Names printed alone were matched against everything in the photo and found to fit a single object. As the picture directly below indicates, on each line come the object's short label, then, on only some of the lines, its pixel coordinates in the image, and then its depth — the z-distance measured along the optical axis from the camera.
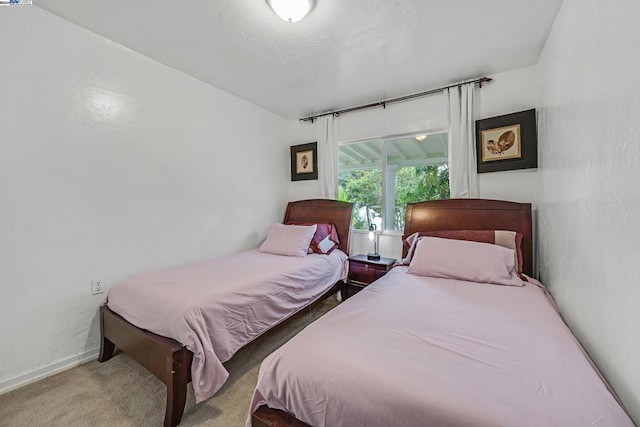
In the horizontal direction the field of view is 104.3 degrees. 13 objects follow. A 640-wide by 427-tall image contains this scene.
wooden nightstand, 2.70
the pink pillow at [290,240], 2.73
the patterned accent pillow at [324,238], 2.84
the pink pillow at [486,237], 2.02
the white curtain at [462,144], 2.55
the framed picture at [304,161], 3.58
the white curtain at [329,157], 3.40
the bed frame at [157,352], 1.33
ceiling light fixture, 1.56
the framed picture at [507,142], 2.27
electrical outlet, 1.96
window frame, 3.10
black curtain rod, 2.54
